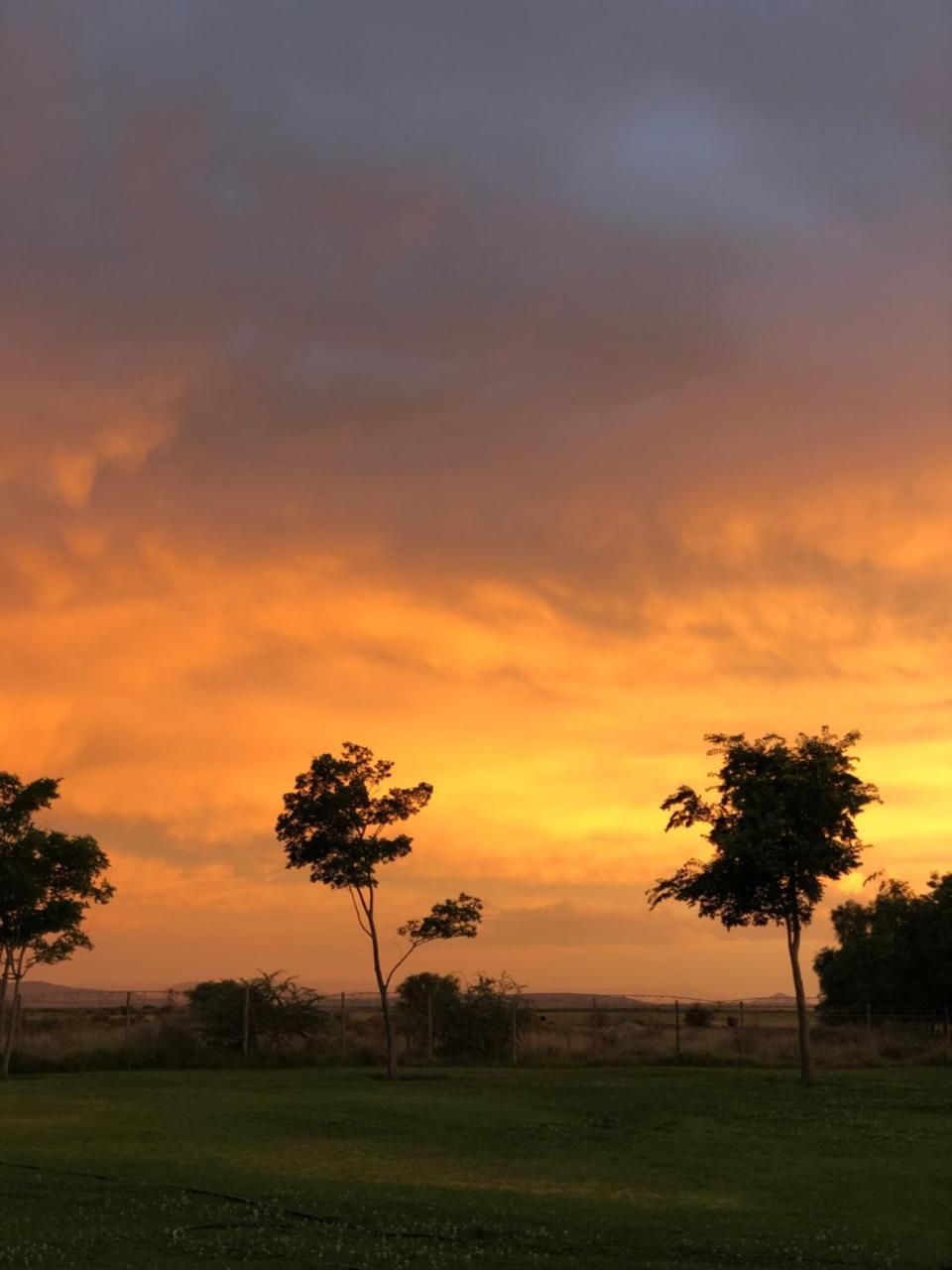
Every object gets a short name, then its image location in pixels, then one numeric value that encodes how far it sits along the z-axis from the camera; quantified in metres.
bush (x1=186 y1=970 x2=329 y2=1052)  51.25
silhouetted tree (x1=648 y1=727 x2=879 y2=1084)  39.66
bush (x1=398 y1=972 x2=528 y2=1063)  52.84
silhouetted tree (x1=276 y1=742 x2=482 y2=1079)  42.88
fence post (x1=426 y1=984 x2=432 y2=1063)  50.94
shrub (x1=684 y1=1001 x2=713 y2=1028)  80.62
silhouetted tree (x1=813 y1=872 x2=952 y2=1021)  67.25
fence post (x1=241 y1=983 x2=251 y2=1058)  48.28
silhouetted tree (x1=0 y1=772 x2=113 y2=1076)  40.34
